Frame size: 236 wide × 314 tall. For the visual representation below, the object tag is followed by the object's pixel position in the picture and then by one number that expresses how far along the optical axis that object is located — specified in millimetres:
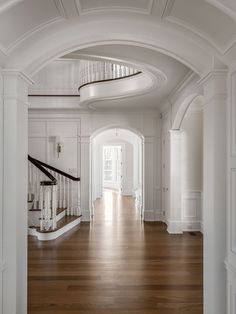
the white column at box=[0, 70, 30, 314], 2250
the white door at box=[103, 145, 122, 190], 16344
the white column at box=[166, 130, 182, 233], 6234
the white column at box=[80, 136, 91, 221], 7703
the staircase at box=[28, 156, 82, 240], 5754
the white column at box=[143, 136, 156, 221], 7719
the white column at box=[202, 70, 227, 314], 2289
